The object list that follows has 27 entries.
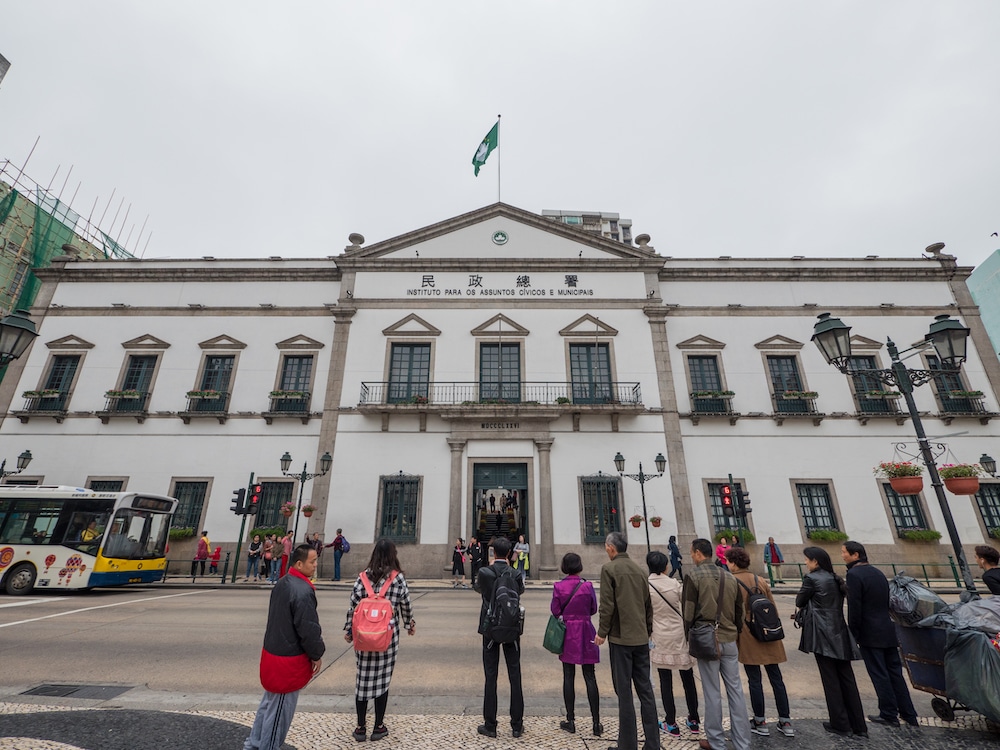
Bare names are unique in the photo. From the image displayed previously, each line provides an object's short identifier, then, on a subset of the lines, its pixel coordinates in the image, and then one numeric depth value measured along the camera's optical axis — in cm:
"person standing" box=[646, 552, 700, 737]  453
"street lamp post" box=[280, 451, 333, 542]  1728
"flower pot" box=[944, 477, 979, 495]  1074
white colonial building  1761
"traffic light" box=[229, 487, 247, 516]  1588
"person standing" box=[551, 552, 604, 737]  452
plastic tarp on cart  417
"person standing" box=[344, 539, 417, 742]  419
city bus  1309
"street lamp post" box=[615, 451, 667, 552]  1721
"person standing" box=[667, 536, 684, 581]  1577
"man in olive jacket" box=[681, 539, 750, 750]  405
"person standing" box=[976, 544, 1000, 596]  472
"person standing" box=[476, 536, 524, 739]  435
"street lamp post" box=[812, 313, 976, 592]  692
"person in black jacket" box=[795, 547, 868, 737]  451
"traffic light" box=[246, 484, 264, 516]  1623
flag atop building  2212
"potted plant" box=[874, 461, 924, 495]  1125
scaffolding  2608
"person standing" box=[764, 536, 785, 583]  1567
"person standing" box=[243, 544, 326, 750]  355
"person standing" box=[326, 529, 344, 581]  1633
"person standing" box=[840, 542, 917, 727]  473
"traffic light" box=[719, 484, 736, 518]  1545
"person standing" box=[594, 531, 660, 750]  398
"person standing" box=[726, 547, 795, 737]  454
